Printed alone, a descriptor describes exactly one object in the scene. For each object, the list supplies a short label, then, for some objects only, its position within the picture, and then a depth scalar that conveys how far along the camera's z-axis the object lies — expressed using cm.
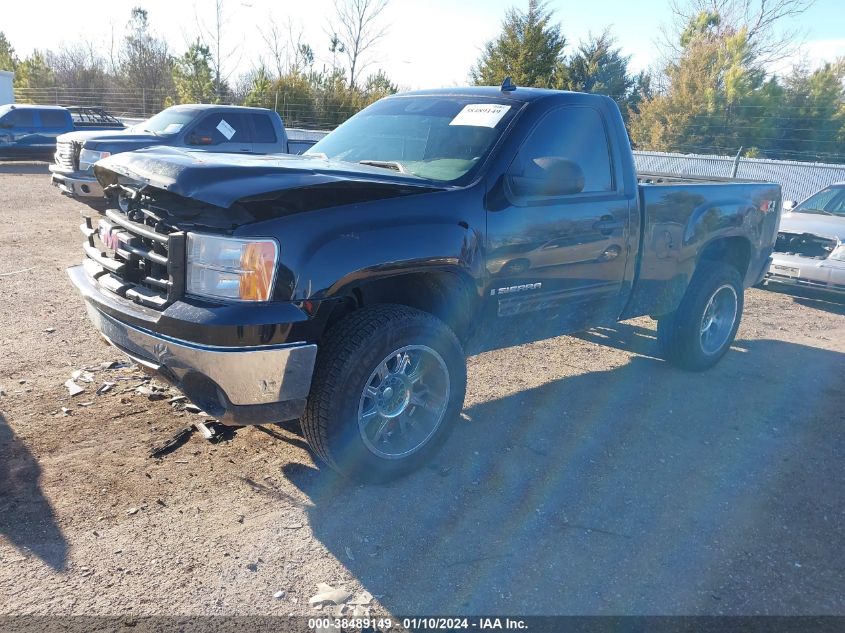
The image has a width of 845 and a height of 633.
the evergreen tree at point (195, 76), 3192
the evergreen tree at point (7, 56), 4125
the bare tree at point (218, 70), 3284
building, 3175
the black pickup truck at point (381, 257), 306
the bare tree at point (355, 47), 3238
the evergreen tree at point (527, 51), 2778
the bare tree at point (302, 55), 3359
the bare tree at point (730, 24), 3006
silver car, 814
